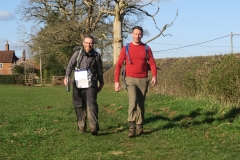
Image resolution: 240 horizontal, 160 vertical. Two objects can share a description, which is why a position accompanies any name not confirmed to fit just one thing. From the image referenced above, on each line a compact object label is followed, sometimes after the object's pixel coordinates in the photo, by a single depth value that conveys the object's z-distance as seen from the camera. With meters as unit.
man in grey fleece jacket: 8.21
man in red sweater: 7.85
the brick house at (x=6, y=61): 102.12
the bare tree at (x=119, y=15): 32.34
